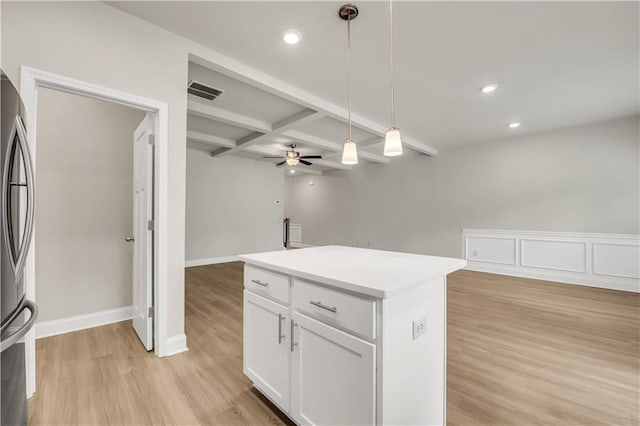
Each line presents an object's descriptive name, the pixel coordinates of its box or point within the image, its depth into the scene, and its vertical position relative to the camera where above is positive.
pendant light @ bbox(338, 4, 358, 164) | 1.92 +1.52
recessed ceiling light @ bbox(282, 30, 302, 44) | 2.19 +1.53
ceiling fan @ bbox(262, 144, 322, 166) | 5.34 +1.17
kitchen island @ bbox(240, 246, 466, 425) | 1.04 -0.58
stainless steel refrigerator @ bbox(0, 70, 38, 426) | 1.11 -0.18
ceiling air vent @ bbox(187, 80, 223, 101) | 3.06 +1.53
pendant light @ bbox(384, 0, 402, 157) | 1.72 +0.47
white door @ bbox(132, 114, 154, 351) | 2.19 -0.17
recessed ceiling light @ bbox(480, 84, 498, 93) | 3.05 +1.52
